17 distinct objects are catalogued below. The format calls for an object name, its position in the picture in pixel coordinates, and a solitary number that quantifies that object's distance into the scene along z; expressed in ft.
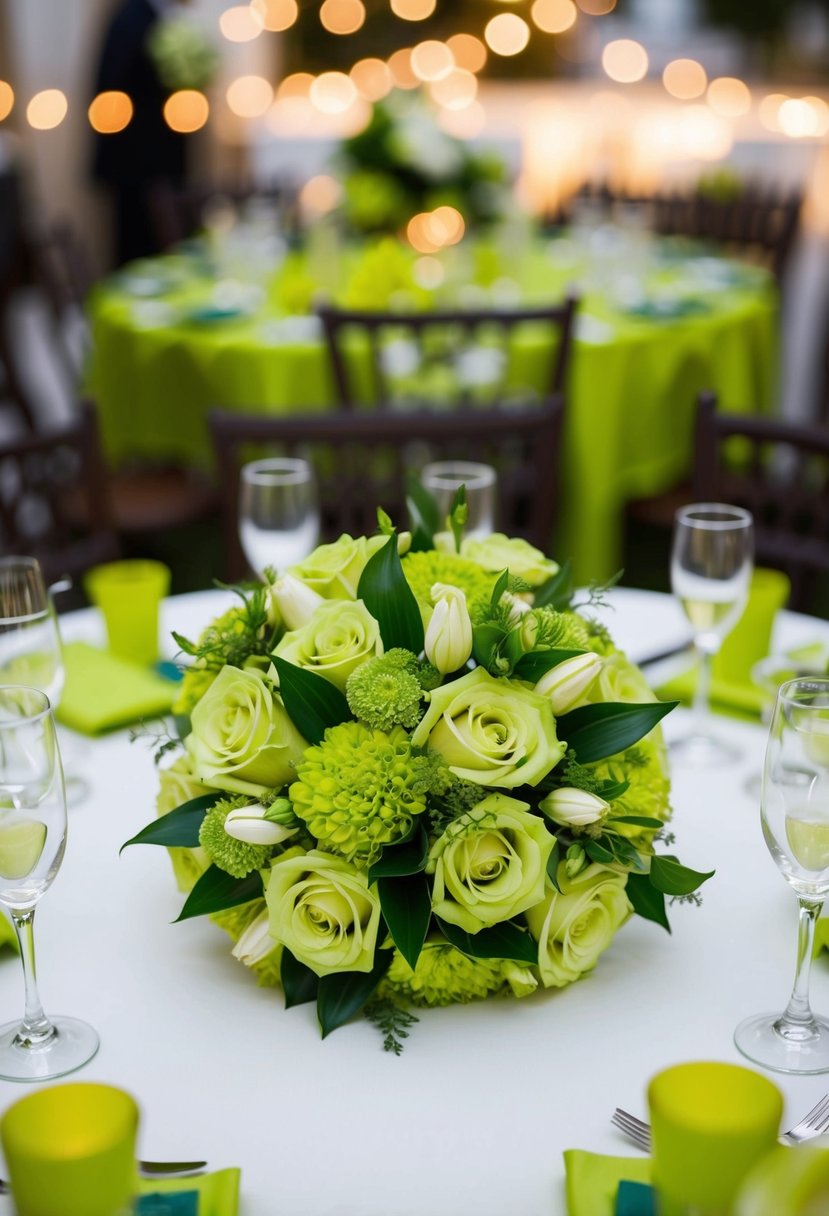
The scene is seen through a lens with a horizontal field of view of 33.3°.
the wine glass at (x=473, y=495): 4.68
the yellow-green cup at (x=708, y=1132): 2.00
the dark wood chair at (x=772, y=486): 6.46
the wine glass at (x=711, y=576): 4.42
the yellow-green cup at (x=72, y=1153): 1.93
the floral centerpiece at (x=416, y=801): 2.85
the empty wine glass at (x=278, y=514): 4.91
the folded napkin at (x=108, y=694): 4.58
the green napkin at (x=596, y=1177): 2.46
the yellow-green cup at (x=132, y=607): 5.06
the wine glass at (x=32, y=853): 2.72
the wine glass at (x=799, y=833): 2.73
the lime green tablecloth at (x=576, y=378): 10.28
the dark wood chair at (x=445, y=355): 8.89
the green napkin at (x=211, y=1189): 2.44
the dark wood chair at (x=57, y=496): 6.53
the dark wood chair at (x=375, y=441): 6.33
